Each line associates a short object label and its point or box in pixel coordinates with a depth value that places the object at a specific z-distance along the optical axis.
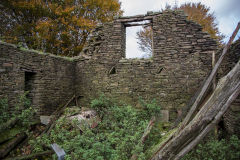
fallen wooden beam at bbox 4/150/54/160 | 3.63
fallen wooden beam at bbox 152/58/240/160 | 2.39
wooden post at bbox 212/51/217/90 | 5.16
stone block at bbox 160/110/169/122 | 5.59
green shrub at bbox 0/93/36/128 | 4.57
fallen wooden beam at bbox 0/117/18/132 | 4.29
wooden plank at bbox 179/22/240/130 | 4.09
